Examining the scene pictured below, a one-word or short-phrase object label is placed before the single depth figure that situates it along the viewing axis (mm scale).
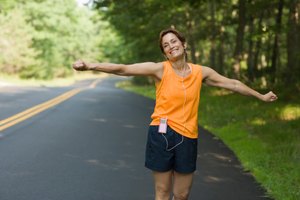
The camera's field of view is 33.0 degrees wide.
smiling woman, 3998
